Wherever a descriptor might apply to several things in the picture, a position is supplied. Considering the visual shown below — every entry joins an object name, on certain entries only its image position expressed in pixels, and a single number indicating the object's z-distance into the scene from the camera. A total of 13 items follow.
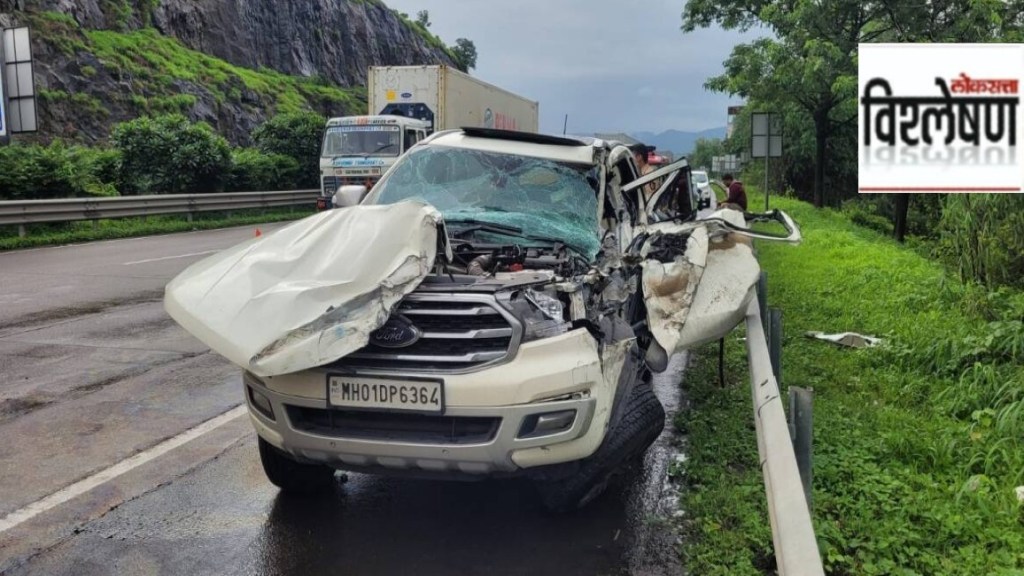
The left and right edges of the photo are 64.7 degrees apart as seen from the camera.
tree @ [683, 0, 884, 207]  20.20
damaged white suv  3.34
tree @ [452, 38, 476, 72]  104.06
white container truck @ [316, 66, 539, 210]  20.47
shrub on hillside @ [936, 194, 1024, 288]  7.96
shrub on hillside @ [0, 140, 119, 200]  17.61
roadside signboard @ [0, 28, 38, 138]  18.61
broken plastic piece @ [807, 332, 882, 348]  7.31
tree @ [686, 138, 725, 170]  93.62
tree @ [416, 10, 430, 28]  106.38
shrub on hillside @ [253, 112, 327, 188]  28.97
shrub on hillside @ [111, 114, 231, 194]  22.78
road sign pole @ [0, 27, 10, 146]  18.45
